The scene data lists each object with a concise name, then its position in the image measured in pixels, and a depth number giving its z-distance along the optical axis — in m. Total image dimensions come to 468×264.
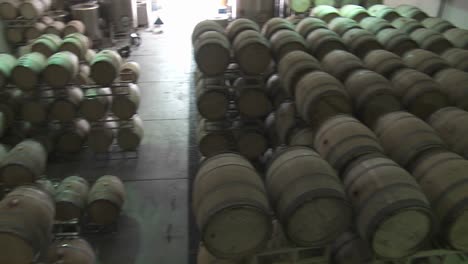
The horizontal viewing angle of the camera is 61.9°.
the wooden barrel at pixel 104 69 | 6.21
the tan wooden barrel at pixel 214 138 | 6.07
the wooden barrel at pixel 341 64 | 4.97
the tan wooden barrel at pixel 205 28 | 6.45
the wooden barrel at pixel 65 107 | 6.33
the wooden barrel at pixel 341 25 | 6.39
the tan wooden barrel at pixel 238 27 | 6.30
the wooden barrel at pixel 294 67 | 4.98
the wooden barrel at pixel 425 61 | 5.21
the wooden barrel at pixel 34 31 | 9.10
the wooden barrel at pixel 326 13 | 7.36
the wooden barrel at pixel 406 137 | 3.65
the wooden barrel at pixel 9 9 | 8.95
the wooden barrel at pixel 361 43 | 5.78
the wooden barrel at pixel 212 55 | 5.59
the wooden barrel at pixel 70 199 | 4.79
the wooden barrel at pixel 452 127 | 3.85
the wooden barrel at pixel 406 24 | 6.64
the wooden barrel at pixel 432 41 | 6.03
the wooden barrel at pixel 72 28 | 8.89
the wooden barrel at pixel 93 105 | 6.40
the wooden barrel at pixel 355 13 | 7.42
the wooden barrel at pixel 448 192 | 3.16
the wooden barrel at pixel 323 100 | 4.37
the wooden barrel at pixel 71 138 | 6.51
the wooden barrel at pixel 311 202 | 3.06
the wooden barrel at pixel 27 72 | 6.00
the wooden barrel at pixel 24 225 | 3.33
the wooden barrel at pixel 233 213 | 2.96
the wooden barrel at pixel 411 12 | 7.75
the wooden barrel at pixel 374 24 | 6.46
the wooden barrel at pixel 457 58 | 5.47
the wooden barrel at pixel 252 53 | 5.56
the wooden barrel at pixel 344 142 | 3.58
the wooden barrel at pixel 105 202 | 4.96
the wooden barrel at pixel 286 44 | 5.68
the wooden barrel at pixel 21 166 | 5.07
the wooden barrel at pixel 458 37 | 6.28
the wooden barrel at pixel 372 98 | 4.39
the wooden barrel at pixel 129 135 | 6.57
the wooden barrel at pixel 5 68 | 6.03
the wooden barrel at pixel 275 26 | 6.34
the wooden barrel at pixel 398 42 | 5.90
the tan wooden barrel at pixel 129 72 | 6.83
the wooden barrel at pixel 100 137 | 6.52
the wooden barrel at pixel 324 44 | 5.71
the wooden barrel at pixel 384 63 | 5.06
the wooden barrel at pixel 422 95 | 4.53
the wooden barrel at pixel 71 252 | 3.81
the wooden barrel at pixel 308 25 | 6.29
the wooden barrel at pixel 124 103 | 6.43
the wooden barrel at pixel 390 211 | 2.99
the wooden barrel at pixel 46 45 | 6.68
